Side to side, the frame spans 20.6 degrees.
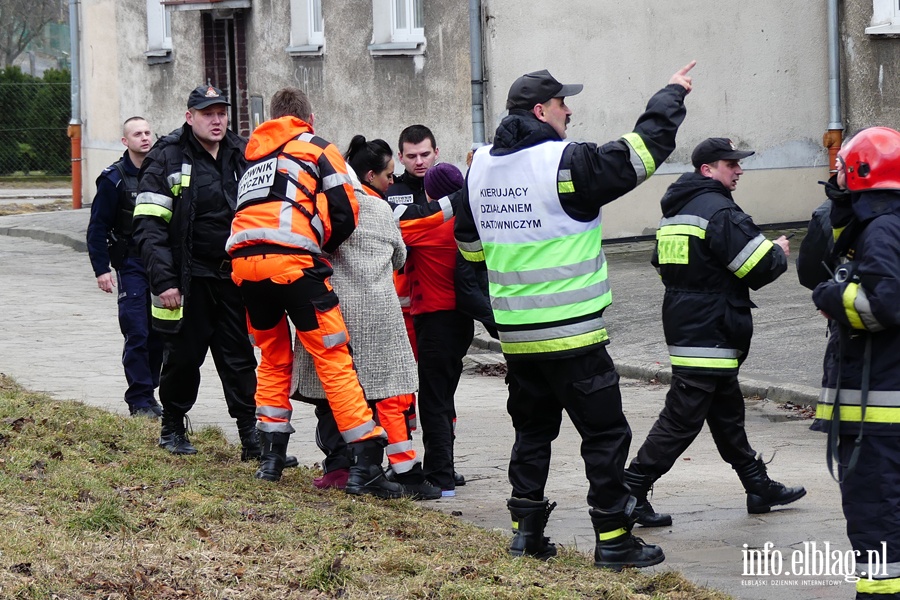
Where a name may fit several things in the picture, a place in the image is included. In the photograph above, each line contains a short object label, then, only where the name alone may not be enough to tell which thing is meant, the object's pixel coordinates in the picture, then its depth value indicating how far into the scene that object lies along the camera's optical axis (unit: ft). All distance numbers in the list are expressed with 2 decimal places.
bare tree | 326.40
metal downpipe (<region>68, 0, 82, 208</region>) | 161.65
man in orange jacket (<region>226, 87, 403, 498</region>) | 40.11
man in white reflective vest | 32.54
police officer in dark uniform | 54.98
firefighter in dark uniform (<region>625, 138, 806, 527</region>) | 38.51
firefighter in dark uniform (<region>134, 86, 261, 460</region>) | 45.46
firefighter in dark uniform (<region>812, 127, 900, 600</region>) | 27.91
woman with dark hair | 42.64
